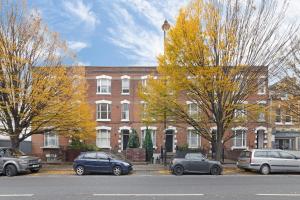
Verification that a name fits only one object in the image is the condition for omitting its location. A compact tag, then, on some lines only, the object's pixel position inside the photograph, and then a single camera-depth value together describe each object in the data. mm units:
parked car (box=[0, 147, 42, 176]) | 13289
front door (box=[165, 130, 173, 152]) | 25698
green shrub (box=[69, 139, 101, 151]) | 20162
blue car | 13335
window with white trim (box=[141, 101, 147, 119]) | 15717
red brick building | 25753
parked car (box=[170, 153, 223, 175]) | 13445
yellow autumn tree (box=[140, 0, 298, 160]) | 14049
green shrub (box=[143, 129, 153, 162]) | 18634
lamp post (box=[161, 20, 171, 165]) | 15188
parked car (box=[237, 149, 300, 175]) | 13839
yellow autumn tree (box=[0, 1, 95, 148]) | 14737
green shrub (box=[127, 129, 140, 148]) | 18806
